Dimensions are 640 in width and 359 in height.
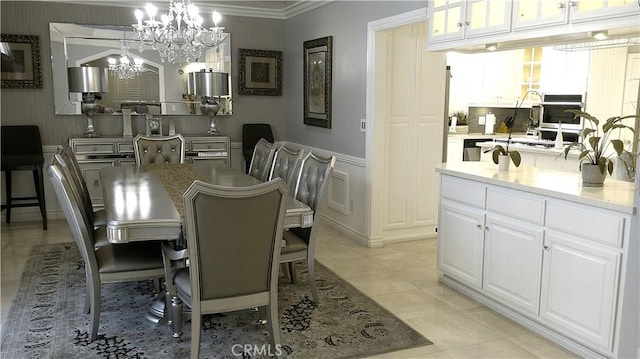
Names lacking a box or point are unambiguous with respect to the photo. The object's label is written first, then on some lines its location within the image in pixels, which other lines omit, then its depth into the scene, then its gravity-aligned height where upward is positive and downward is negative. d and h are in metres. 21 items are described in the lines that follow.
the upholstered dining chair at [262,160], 4.15 -0.48
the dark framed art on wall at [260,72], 6.39 +0.39
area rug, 2.75 -1.34
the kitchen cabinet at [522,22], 2.51 +0.47
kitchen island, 2.47 -0.83
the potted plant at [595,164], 2.81 -0.33
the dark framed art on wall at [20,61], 5.45 +0.44
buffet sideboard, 5.48 -0.56
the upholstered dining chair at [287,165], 3.68 -0.47
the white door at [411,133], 4.76 -0.28
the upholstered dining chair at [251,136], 6.39 -0.42
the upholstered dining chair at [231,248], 2.25 -0.68
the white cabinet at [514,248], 2.93 -0.87
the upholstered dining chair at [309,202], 3.21 -0.64
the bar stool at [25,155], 5.18 -0.55
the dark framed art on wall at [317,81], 5.34 +0.24
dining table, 2.52 -0.57
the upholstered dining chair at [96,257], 2.65 -0.87
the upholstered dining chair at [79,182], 3.31 -0.55
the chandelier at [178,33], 3.74 +0.52
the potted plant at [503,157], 3.41 -0.36
